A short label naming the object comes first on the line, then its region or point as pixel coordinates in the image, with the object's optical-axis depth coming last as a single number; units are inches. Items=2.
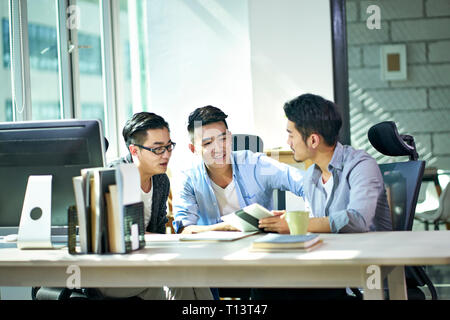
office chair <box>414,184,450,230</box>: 208.7
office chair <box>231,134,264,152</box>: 140.8
